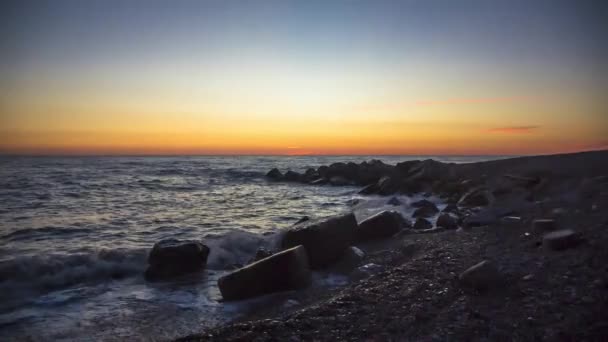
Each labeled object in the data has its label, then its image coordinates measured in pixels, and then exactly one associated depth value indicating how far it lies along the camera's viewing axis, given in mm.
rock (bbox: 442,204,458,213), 10180
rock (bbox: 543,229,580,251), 4660
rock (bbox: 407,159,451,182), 17797
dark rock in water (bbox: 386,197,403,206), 13452
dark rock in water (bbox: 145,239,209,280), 6020
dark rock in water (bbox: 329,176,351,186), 25688
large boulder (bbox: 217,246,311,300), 4934
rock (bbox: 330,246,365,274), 5965
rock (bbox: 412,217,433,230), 8454
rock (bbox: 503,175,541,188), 12148
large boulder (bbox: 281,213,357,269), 6223
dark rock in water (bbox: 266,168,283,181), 32753
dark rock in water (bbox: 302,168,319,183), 29256
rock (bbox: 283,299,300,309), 4496
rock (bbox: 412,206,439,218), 10817
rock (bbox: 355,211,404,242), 7742
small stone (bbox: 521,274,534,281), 3869
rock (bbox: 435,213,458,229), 8203
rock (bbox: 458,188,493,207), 11508
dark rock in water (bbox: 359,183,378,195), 18062
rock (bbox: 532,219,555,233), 6066
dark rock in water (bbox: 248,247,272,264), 6312
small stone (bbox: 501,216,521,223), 7484
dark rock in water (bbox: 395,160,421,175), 20906
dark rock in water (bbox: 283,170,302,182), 30706
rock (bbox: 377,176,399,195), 17250
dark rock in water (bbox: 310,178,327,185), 27042
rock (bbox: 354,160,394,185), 25264
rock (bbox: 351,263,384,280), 5480
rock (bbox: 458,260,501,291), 3738
